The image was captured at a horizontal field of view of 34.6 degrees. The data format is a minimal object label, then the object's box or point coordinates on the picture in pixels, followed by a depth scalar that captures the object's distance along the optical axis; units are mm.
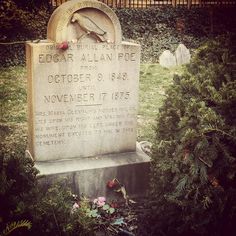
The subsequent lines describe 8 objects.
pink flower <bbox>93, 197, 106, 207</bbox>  4263
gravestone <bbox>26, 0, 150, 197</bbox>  4191
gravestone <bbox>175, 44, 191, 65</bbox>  11711
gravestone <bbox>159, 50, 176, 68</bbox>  11602
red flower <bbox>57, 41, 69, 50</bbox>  4133
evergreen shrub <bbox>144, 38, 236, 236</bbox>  3035
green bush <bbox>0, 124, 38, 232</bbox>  2375
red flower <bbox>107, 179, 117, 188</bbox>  4402
